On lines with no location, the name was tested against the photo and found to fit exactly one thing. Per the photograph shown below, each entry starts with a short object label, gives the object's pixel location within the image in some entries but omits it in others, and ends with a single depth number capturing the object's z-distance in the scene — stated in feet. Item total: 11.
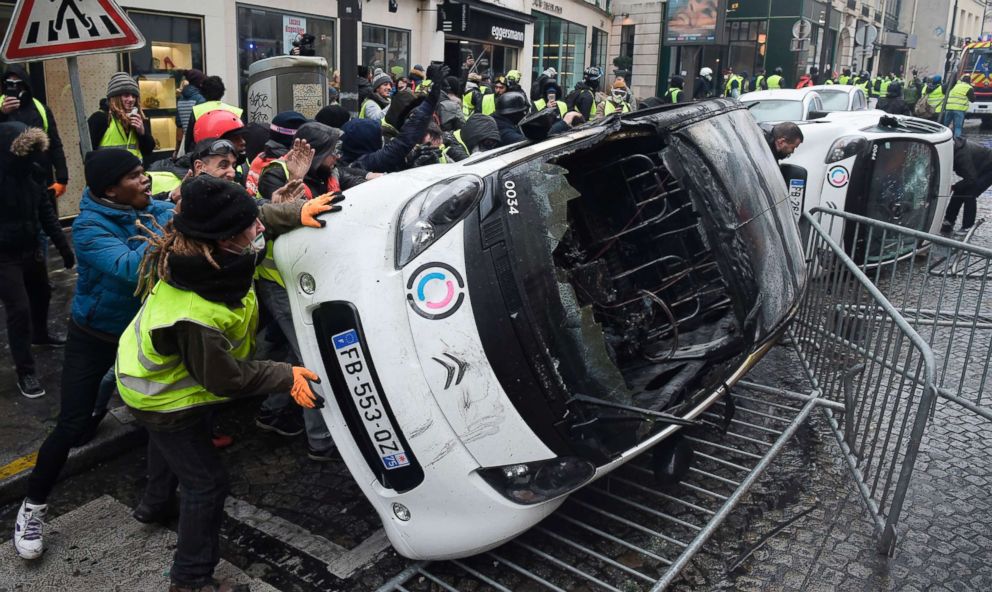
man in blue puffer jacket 11.19
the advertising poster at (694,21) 105.91
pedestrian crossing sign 13.88
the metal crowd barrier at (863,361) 11.59
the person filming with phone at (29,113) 19.85
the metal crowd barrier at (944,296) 15.30
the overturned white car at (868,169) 25.99
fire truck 101.45
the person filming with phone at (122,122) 20.42
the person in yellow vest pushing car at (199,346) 9.04
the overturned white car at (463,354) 9.39
